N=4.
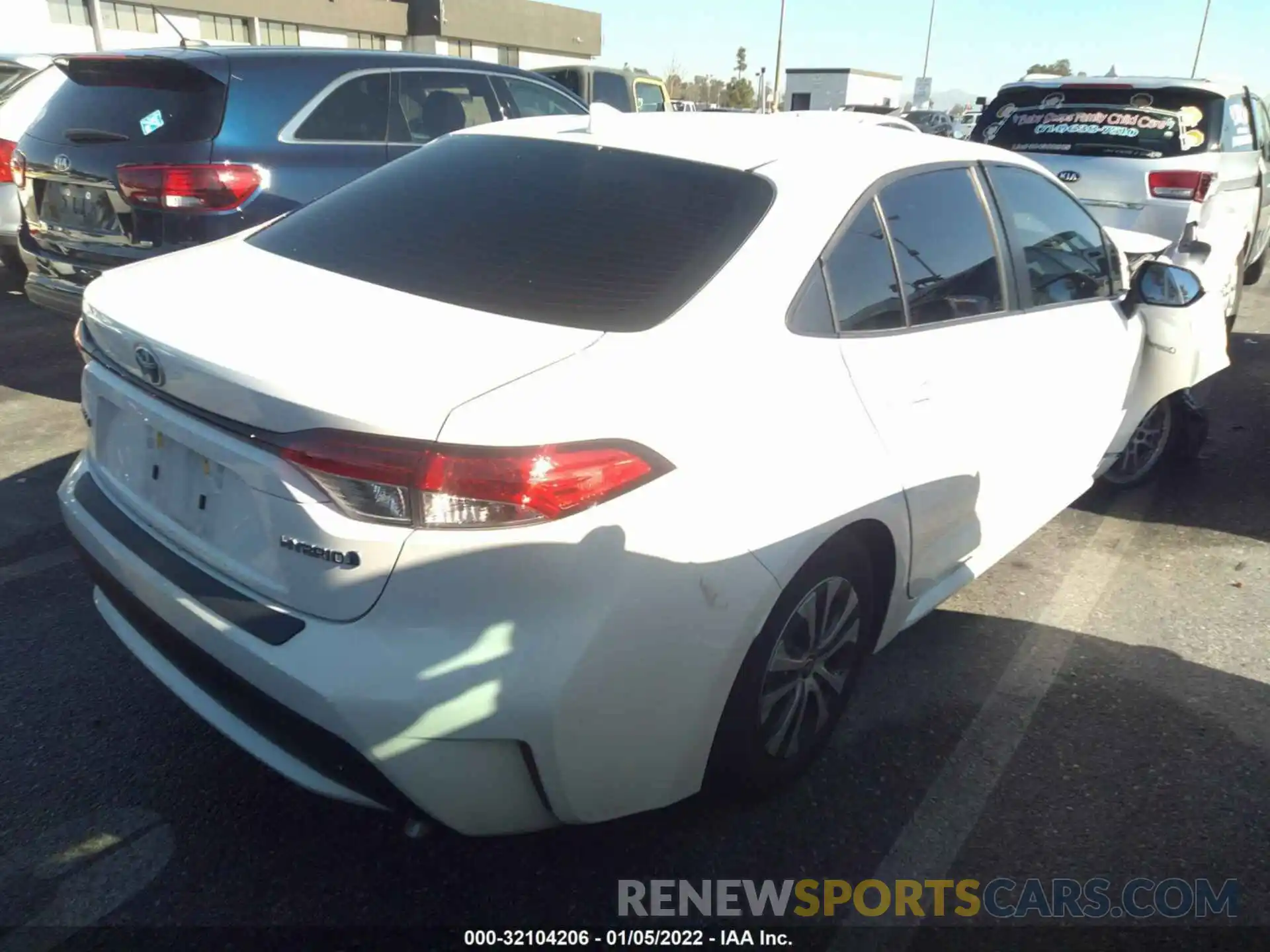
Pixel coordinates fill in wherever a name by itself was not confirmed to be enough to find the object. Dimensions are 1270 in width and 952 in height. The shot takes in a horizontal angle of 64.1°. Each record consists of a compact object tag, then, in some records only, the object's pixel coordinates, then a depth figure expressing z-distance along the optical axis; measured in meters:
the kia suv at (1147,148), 7.21
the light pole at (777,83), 36.21
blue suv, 4.70
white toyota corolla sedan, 1.85
